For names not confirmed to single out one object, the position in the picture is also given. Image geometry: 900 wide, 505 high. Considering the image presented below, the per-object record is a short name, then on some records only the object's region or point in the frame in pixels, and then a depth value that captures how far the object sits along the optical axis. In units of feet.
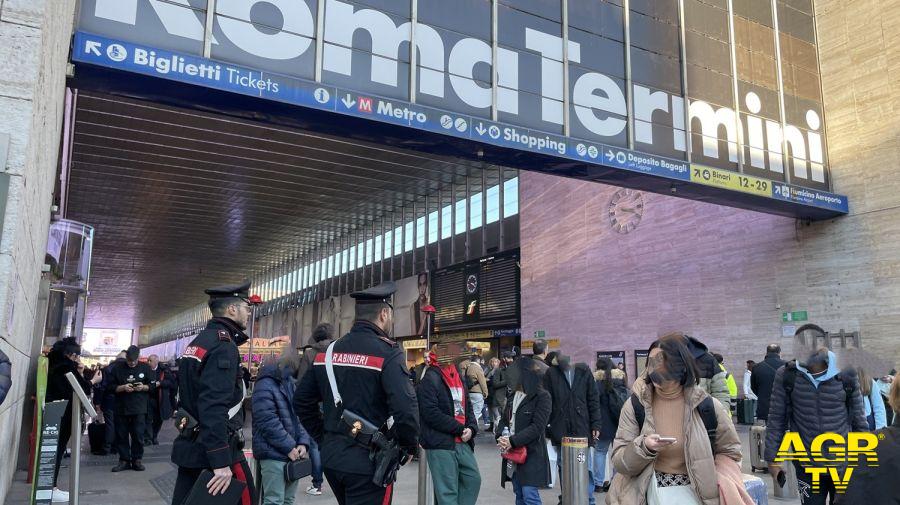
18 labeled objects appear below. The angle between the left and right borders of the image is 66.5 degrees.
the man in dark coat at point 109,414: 37.66
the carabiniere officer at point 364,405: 12.52
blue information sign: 30.81
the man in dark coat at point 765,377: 31.42
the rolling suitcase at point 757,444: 29.17
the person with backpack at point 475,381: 45.91
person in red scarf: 18.70
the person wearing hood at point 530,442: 20.07
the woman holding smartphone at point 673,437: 10.09
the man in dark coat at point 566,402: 22.77
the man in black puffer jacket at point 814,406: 16.19
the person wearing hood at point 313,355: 23.00
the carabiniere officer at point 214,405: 12.60
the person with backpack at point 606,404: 28.09
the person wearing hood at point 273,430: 18.67
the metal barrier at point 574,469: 21.83
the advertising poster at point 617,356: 66.86
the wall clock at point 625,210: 68.64
